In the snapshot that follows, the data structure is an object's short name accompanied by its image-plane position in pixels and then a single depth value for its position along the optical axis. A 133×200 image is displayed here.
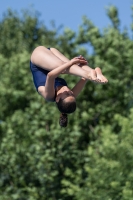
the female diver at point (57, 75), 14.59
